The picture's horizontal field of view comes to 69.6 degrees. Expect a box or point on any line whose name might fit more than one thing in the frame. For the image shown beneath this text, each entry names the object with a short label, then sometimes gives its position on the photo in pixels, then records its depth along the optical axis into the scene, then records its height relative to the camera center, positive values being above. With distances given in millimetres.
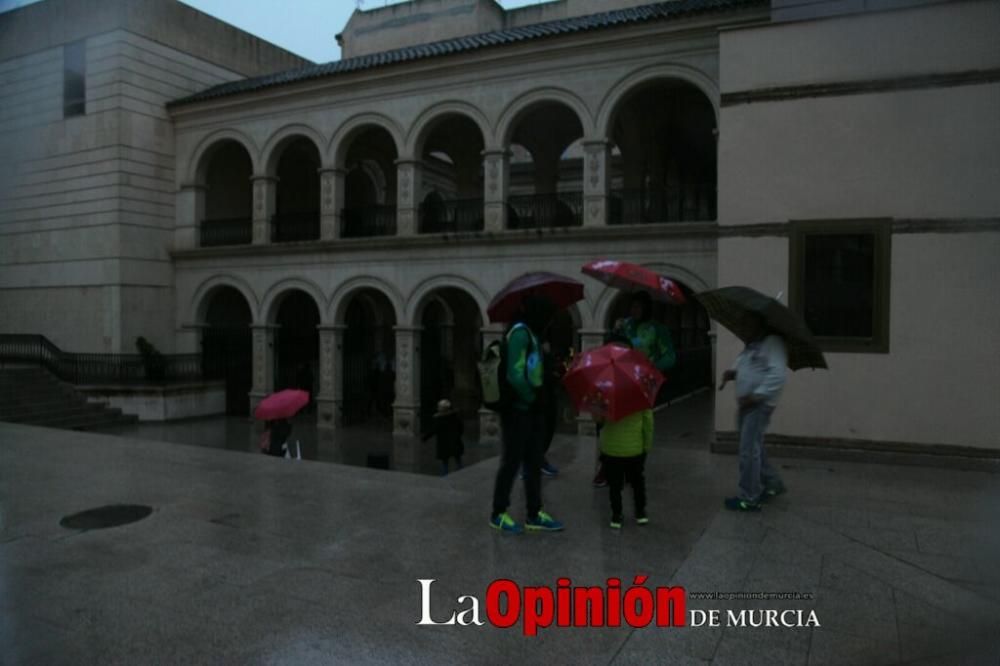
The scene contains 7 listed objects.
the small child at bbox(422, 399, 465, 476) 13234 -2164
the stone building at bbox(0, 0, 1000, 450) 8008 +2214
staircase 17703 -2285
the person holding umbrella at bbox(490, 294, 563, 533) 5129 -758
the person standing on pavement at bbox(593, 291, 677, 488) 6777 -142
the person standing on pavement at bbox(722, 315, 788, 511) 5758 -619
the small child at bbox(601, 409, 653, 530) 5410 -1013
